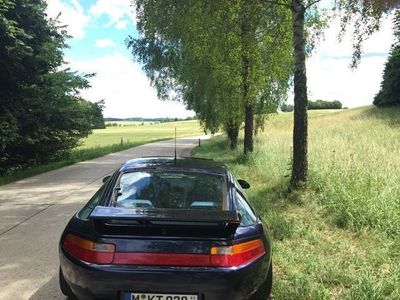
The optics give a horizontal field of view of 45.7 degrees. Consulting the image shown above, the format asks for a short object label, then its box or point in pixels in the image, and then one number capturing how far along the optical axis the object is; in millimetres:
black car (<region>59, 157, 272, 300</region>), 3457
